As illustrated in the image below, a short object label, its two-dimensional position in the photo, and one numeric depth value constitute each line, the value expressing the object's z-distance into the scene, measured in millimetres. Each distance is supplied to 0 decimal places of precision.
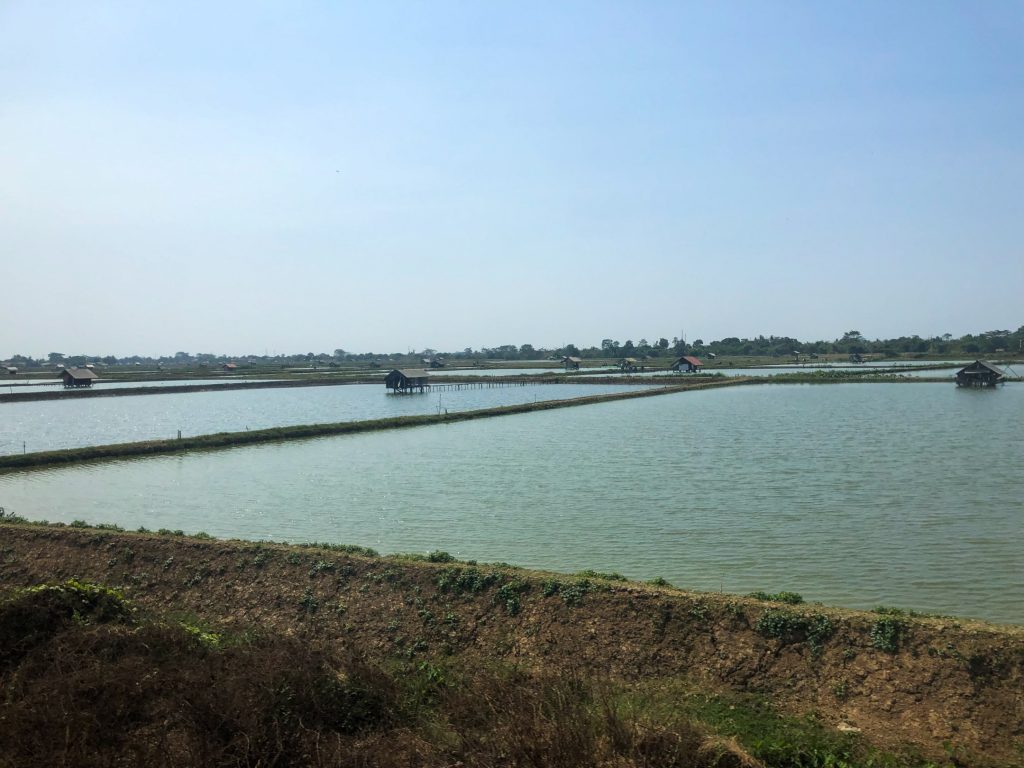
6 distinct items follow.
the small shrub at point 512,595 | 9148
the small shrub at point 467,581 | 9586
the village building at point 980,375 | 48312
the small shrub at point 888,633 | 7395
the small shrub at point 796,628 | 7676
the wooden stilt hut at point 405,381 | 55062
